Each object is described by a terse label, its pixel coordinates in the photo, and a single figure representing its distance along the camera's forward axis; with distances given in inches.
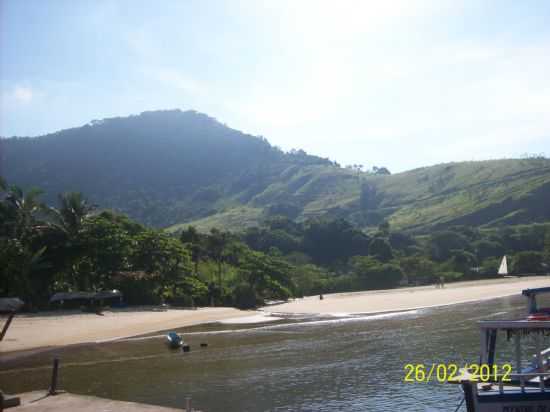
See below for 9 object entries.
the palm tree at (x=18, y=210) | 2129.7
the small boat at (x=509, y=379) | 517.7
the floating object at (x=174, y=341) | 1426.1
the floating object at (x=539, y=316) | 596.1
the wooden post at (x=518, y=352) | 573.0
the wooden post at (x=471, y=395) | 519.2
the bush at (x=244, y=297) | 2755.9
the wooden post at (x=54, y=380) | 860.0
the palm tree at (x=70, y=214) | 2262.6
